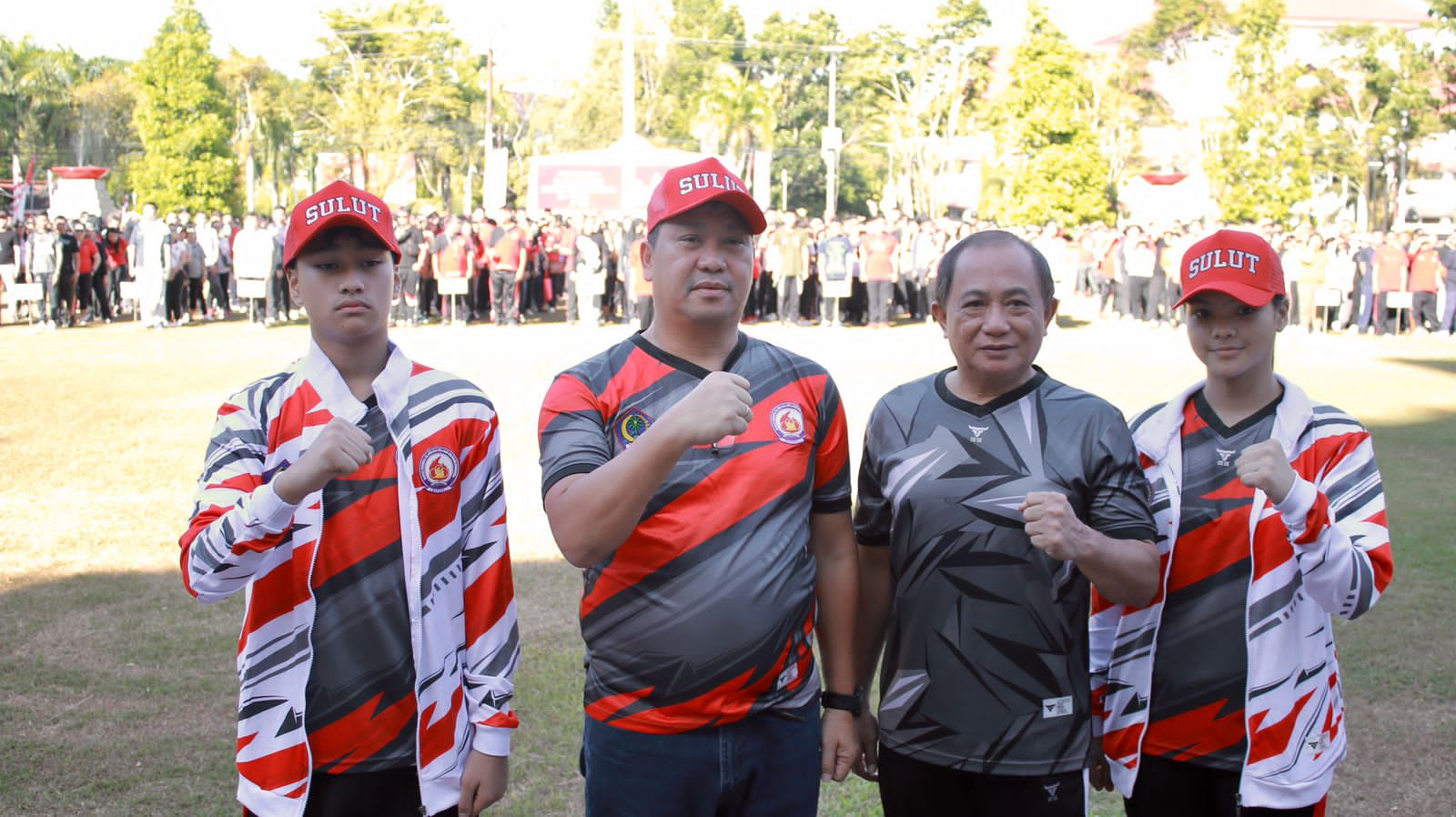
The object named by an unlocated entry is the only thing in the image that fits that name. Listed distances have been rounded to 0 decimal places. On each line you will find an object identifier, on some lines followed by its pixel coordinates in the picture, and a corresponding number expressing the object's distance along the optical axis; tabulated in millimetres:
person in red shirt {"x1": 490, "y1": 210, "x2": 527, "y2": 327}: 26188
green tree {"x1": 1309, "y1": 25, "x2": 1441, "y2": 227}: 47406
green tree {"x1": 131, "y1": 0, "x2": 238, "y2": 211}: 63781
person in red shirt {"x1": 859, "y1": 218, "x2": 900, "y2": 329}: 26016
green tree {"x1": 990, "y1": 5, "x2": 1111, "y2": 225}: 38250
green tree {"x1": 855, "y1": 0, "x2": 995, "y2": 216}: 67500
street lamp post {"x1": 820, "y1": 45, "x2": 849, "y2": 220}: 50094
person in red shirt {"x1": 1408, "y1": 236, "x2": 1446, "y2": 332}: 25672
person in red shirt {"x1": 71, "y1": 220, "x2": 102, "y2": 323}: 24844
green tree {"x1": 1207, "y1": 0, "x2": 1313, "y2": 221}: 39812
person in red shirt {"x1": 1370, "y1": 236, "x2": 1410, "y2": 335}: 25641
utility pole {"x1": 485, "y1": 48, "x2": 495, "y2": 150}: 50938
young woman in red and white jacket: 2939
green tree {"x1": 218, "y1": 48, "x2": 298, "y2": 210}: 72000
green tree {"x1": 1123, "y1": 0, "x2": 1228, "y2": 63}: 66375
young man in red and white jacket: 2689
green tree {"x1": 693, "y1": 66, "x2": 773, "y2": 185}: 64500
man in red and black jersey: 2678
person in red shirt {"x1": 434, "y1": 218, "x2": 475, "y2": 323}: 26109
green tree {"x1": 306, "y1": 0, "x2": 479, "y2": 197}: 61344
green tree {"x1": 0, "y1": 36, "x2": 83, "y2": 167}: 69188
